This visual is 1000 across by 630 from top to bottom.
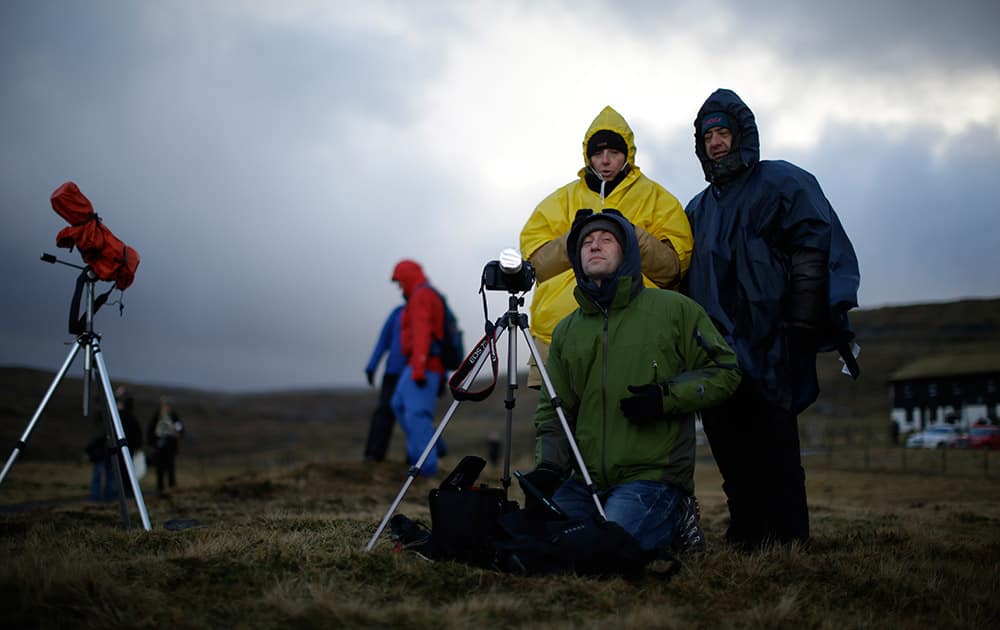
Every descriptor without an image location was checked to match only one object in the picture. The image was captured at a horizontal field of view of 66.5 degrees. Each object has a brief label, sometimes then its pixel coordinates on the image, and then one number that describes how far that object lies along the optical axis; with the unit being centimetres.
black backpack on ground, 366
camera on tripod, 432
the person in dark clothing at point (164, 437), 1503
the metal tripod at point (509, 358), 423
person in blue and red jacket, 1127
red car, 3156
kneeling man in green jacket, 407
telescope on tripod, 531
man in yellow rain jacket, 509
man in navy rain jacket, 470
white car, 3252
